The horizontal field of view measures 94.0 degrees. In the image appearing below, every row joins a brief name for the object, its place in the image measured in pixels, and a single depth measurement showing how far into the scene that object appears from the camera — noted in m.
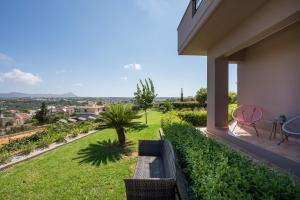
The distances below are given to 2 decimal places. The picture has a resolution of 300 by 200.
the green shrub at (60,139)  5.89
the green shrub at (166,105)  16.27
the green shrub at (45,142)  5.24
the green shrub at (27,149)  4.72
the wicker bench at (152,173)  1.90
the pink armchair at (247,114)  4.92
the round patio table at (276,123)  4.08
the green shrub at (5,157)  4.13
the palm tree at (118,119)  5.53
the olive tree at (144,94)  10.50
